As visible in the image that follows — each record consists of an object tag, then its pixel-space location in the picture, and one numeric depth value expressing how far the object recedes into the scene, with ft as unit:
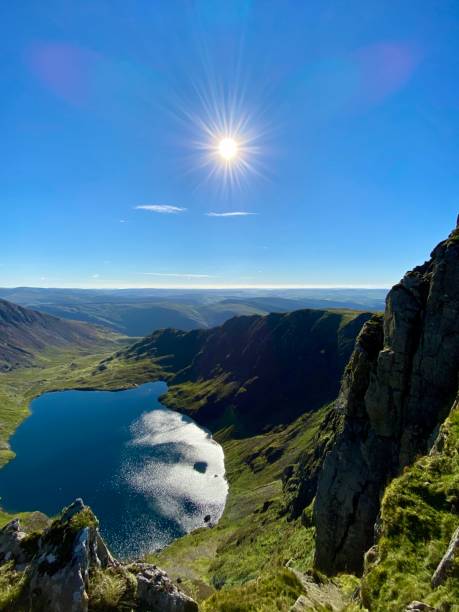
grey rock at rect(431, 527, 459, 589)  38.01
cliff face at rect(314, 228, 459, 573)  107.45
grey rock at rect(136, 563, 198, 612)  44.04
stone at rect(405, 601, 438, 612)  35.76
